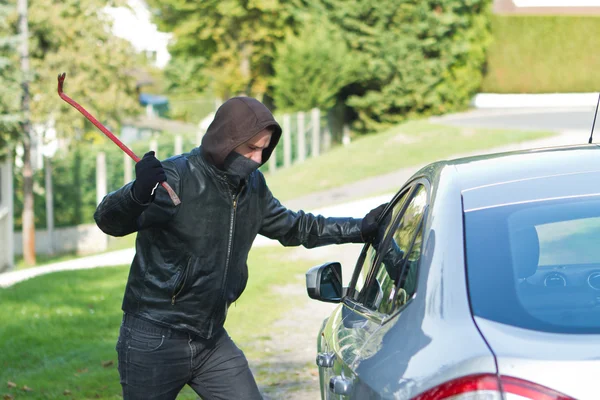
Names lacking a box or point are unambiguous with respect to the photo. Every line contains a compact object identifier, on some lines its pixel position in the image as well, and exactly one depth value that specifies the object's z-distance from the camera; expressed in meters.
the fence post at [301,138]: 34.03
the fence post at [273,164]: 31.45
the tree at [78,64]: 30.83
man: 3.88
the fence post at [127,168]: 26.44
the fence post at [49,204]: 26.66
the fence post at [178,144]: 27.72
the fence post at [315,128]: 35.56
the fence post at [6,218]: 22.73
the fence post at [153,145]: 26.17
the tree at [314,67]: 35.41
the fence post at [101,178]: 25.89
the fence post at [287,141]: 32.41
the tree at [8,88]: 22.96
